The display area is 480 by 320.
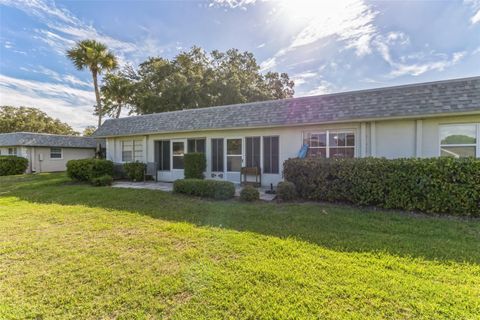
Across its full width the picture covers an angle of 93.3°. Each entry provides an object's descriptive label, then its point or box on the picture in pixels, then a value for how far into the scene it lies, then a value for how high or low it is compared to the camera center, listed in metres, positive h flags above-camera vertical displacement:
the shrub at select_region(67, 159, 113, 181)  11.80 -0.76
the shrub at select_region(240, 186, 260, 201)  7.38 -1.32
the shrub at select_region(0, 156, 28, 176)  17.05 -0.79
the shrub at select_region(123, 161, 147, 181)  12.42 -0.87
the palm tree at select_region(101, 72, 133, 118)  23.77 +7.01
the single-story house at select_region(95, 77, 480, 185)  7.33 +1.01
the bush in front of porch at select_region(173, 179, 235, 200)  7.75 -1.22
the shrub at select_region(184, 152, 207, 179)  10.98 -0.54
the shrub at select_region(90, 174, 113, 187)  10.87 -1.28
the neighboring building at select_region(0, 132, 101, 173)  19.38 +0.57
